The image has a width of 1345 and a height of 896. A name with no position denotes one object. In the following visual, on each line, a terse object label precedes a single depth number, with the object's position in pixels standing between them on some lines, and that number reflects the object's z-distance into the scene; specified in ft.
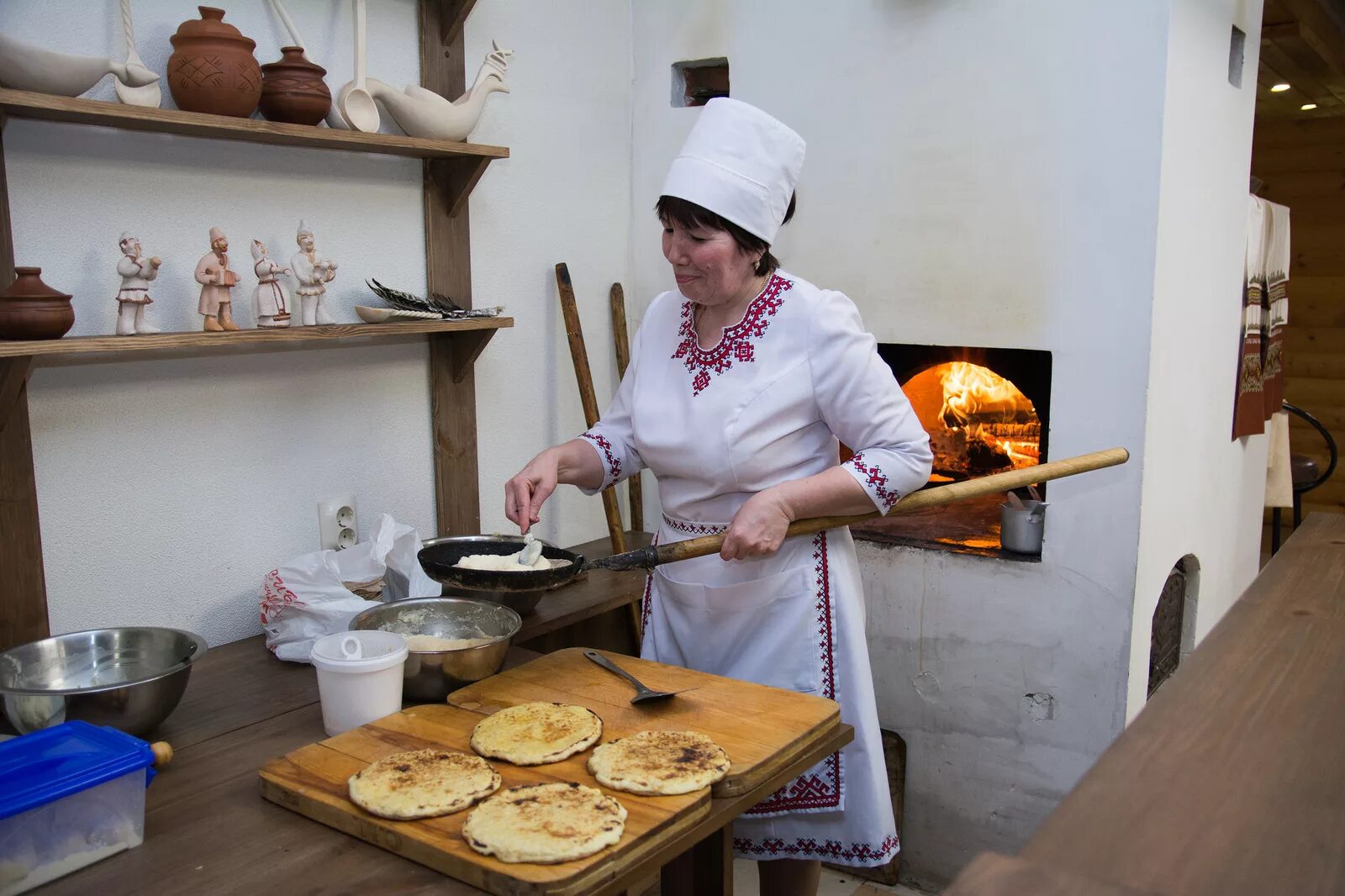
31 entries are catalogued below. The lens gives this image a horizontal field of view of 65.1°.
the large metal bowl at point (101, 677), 5.20
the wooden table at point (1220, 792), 1.72
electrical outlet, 8.06
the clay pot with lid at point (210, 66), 6.33
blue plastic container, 4.03
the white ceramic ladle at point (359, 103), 7.32
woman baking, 6.19
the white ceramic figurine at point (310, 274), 7.18
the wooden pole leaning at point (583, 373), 9.80
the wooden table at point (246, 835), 4.15
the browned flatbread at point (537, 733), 4.93
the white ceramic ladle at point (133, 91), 6.09
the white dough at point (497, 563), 6.90
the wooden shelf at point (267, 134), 5.80
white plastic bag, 6.98
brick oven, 9.29
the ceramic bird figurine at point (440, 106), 7.67
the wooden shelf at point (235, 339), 5.72
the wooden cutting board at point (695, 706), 5.02
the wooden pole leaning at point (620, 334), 10.64
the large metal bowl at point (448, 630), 5.82
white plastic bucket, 5.39
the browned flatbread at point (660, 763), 4.57
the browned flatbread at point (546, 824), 4.04
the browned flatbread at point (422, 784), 4.40
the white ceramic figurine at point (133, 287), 6.16
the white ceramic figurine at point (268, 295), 6.89
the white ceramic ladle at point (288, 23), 7.08
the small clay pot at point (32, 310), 5.66
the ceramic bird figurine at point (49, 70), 5.59
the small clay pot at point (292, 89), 6.84
